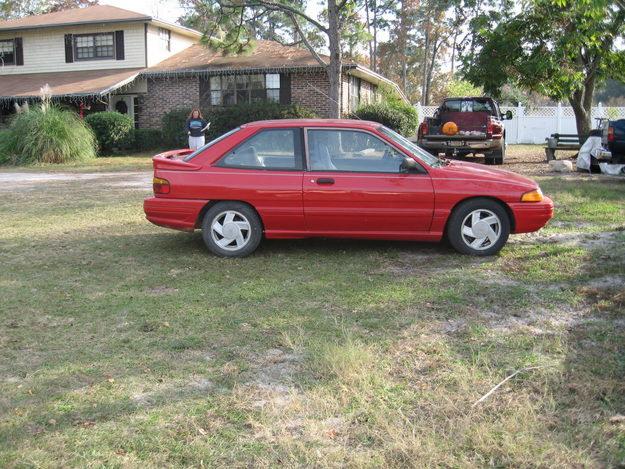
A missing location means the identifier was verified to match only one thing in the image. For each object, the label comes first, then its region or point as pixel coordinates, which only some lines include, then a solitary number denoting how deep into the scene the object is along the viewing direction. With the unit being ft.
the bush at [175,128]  81.01
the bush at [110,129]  78.46
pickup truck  54.65
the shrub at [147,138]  82.48
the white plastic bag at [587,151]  48.80
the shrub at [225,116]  77.66
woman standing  53.06
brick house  81.35
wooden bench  58.59
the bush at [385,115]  81.61
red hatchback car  21.53
